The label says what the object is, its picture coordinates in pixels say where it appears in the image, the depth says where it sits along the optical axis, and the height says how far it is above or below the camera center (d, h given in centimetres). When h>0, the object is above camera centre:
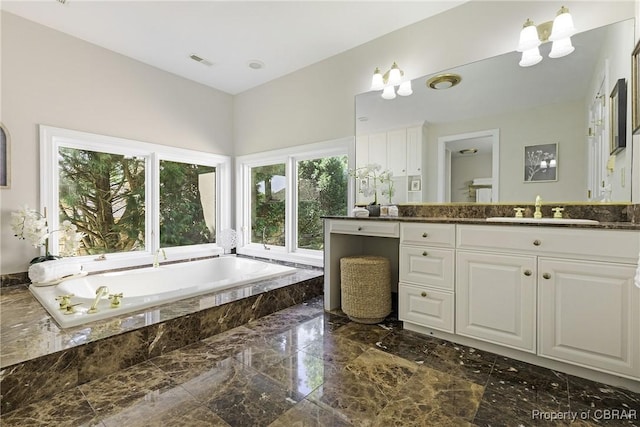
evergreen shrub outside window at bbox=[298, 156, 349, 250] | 321 +20
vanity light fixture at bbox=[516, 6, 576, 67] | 188 +117
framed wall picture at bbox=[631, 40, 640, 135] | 162 +69
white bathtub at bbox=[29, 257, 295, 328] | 182 -62
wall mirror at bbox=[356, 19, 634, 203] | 185 +64
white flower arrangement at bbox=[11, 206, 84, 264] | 237 -15
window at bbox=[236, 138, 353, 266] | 325 +17
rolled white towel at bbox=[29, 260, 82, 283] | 236 -49
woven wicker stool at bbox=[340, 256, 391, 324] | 228 -63
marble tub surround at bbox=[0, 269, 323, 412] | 132 -69
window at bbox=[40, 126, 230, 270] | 275 +19
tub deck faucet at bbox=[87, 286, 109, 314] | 176 -55
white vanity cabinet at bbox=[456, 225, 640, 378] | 141 -44
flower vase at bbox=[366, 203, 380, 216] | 265 +1
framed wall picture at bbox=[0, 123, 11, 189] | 236 +45
